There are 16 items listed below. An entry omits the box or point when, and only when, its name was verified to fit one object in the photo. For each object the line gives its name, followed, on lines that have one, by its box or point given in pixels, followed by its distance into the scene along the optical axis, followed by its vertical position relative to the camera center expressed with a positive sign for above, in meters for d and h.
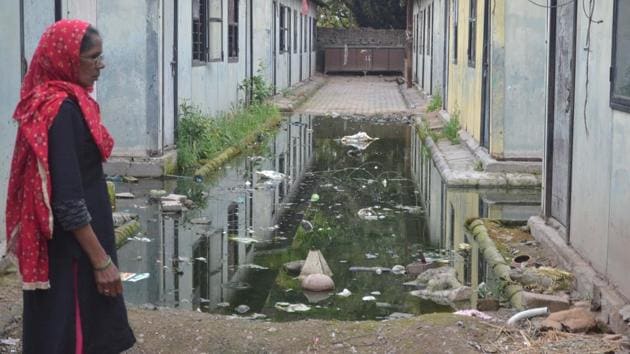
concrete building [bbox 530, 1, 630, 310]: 6.46 -0.56
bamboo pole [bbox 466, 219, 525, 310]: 7.16 -1.61
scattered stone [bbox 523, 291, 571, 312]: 6.57 -1.53
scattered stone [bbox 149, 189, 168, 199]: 11.49 -1.45
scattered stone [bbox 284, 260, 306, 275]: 8.35 -1.66
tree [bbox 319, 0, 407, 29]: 47.12 +2.72
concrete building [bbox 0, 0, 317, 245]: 7.49 +0.09
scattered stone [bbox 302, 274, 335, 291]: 7.76 -1.66
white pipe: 6.16 -1.54
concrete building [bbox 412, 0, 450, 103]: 22.92 +0.67
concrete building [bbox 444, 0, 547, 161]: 13.02 -0.13
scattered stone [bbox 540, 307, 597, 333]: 5.93 -1.51
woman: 3.76 -0.51
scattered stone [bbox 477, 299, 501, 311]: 6.94 -1.63
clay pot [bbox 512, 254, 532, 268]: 8.17 -1.59
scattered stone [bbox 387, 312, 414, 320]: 6.99 -1.73
